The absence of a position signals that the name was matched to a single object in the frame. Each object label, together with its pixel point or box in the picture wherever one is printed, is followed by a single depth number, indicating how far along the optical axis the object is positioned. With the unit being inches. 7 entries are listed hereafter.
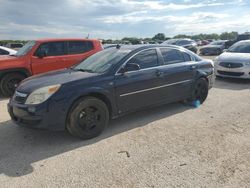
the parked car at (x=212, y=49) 666.3
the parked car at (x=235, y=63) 253.7
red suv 216.6
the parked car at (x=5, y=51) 291.7
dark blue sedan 114.8
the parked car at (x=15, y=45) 665.0
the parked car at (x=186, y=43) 622.1
